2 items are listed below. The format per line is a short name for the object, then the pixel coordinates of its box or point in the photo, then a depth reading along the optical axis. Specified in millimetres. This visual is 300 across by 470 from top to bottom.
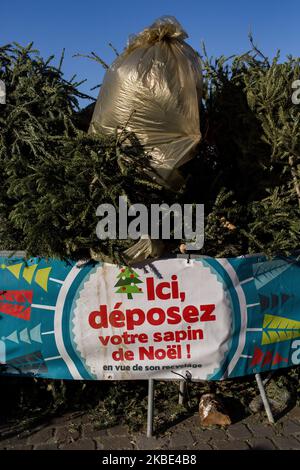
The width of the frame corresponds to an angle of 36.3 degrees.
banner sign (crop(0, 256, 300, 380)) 3785
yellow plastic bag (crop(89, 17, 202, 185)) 3785
